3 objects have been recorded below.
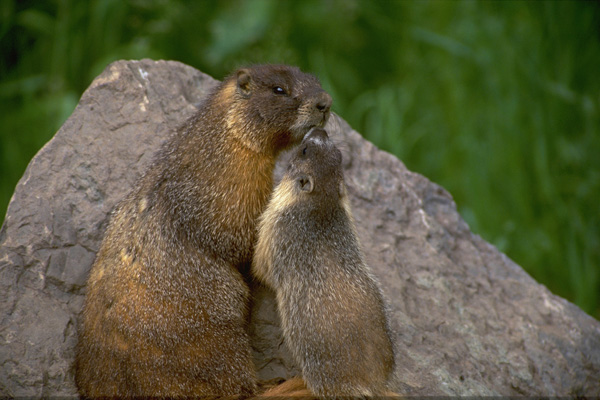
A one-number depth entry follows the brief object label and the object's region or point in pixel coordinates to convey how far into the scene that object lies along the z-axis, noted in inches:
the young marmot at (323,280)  298.4
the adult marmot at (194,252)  312.0
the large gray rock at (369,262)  344.8
